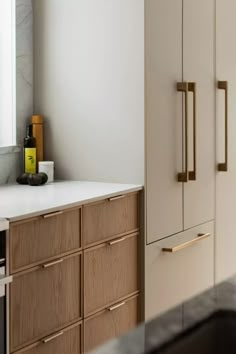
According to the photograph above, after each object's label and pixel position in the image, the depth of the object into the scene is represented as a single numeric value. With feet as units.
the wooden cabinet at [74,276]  7.77
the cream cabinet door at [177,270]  10.21
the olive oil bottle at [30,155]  10.44
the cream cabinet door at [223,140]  12.13
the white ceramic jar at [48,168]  10.38
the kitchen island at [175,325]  3.66
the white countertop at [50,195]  7.88
